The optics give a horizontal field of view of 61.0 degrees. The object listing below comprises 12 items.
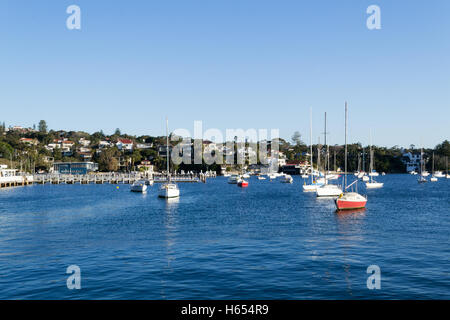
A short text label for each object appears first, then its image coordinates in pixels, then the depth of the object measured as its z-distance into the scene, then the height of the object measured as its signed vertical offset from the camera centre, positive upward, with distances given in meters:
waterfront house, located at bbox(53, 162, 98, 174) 169.50 -1.92
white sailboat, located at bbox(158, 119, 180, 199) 69.81 -5.51
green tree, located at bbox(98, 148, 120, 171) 177.75 +0.70
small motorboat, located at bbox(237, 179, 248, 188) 117.49 -6.77
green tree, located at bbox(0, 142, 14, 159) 157.62 +5.13
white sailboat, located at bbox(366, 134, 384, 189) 103.94 -6.75
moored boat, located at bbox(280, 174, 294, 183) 146.05 -6.97
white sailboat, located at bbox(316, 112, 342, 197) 67.19 -5.32
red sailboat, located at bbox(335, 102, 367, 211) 46.38 -5.01
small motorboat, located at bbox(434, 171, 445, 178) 190.21 -7.54
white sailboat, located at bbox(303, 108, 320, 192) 84.98 -6.05
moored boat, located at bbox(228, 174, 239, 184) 137.19 -6.67
